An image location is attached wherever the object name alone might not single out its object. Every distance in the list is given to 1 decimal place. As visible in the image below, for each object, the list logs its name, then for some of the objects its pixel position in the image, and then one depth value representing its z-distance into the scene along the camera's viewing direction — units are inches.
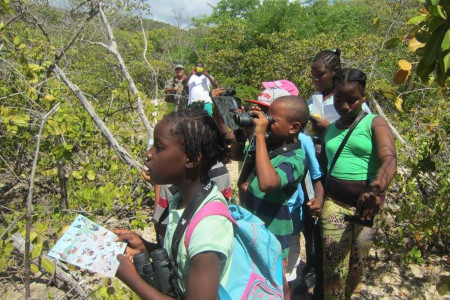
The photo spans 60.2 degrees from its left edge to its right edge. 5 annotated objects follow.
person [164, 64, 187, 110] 306.7
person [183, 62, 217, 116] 300.2
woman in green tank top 89.0
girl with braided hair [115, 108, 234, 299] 46.4
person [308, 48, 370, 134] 115.0
